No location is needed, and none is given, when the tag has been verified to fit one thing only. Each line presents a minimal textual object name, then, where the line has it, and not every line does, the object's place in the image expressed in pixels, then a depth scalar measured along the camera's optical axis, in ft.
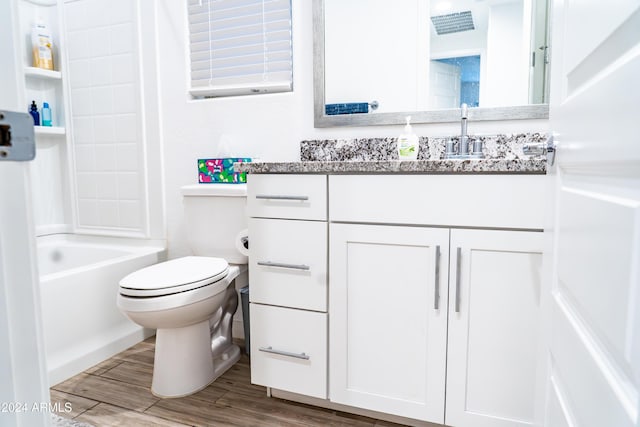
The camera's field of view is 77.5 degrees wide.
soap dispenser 5.16
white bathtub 5.49
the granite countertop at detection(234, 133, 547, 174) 3.73
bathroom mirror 5.13
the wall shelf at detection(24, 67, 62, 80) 7.38
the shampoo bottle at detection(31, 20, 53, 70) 7.56
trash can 6.09
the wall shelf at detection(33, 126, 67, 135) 7.54
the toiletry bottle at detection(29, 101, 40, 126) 7.58
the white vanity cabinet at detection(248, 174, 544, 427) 3.82
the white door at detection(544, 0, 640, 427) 1.31
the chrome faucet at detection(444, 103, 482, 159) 5.14
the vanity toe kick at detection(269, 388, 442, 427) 4.53
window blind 6.43
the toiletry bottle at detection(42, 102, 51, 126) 7.77
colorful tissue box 6.45
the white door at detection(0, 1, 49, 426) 1.48
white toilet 4.74
